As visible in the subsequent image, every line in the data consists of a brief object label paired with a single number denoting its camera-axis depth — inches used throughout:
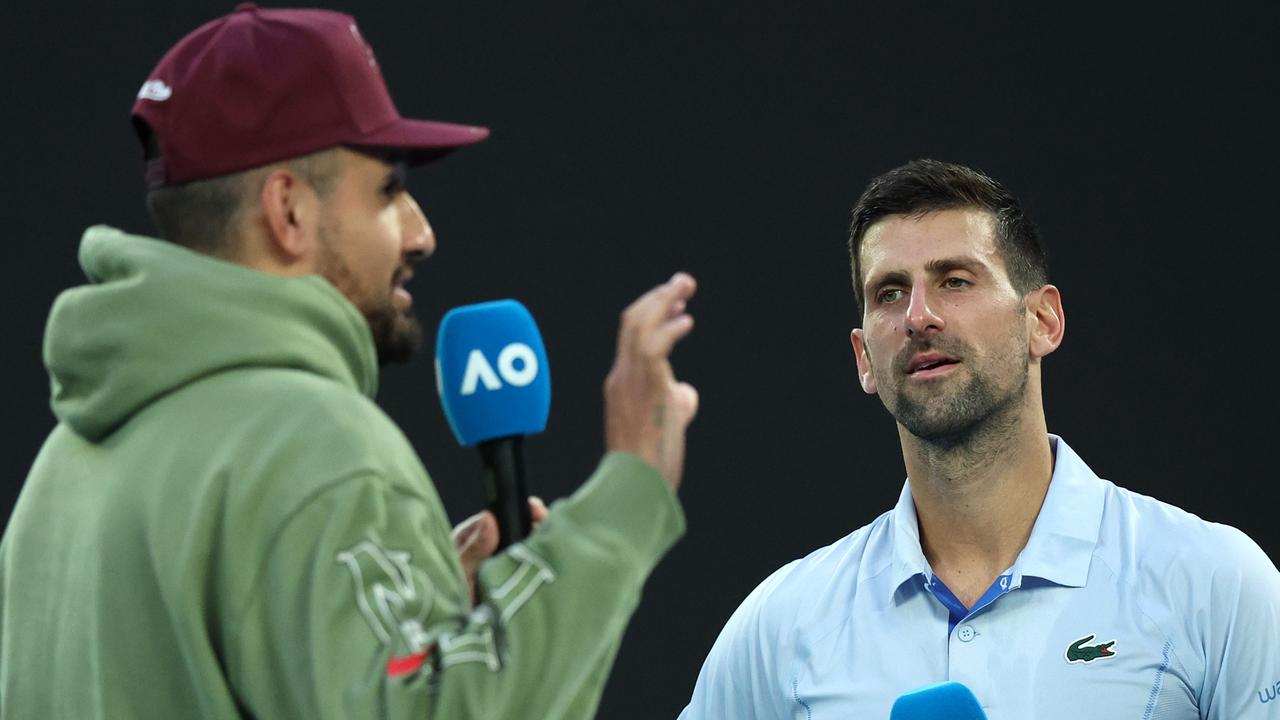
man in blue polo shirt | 261.7
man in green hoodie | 238.9
